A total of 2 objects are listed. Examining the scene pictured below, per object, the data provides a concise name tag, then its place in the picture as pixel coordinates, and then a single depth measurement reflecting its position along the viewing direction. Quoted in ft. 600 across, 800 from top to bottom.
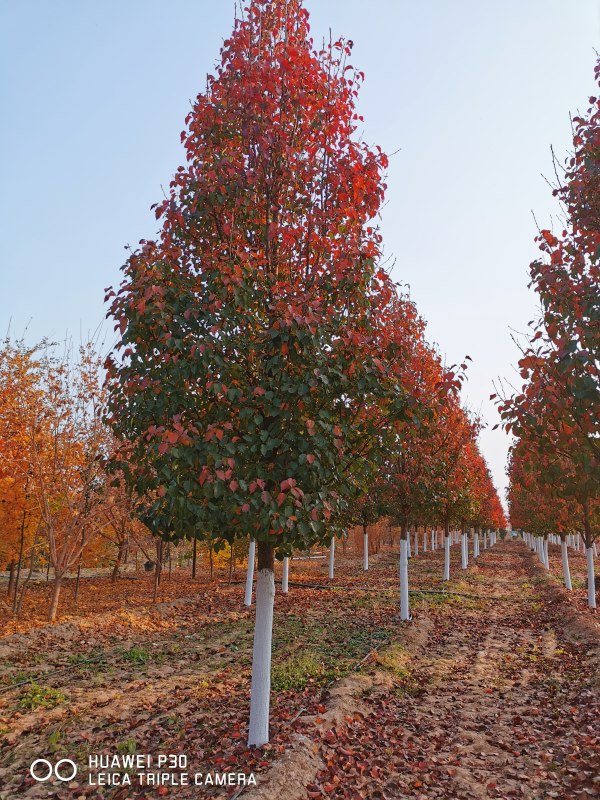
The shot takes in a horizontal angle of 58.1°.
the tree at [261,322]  18.51
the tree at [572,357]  16.93
